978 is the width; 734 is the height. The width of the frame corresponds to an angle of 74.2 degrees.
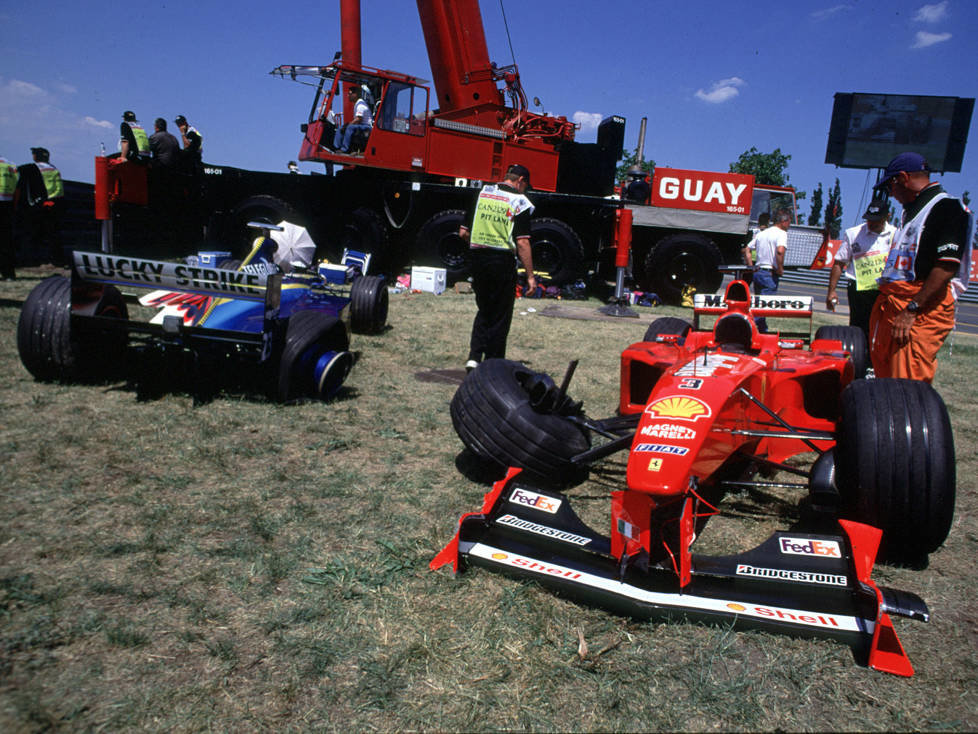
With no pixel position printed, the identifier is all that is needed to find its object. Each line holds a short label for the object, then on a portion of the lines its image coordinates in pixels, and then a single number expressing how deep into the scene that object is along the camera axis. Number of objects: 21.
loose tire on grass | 3.24
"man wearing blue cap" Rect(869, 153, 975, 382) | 3.63
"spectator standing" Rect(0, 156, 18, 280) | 9.13
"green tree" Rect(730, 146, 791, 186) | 42.00
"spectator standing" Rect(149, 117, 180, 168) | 12.28
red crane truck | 11.85
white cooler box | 11.76
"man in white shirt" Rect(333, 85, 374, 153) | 11.61
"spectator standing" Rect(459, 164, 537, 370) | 5.52
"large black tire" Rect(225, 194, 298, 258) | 12.21
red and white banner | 12.70
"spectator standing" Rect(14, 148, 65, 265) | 10.47
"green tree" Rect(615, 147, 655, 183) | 41.22
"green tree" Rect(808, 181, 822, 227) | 55.56
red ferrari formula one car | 2.24
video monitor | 31.75
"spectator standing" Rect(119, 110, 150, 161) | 11.89
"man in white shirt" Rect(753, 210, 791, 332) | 8.70
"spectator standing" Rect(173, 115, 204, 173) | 12.79
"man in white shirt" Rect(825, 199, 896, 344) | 5.23
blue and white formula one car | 4.36
